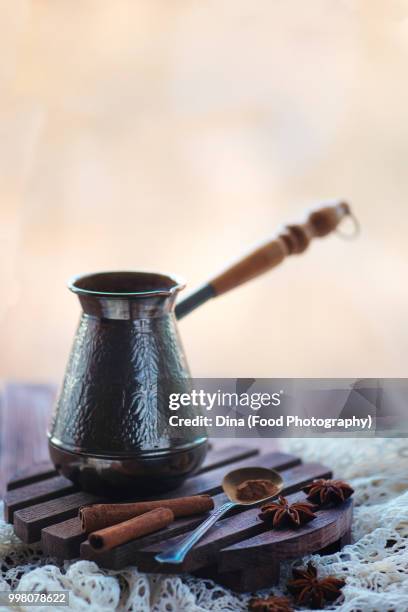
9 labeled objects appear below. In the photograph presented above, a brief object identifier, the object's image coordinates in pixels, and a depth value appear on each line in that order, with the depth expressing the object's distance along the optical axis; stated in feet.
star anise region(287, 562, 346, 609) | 2.47
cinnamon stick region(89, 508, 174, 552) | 2.48
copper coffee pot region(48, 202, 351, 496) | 2.81
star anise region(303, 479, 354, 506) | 2.87
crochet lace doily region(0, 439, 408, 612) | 2.41
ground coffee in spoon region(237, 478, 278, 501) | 2.94
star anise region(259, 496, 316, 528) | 2.66
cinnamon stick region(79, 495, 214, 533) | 2.63
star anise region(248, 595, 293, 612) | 2.37
